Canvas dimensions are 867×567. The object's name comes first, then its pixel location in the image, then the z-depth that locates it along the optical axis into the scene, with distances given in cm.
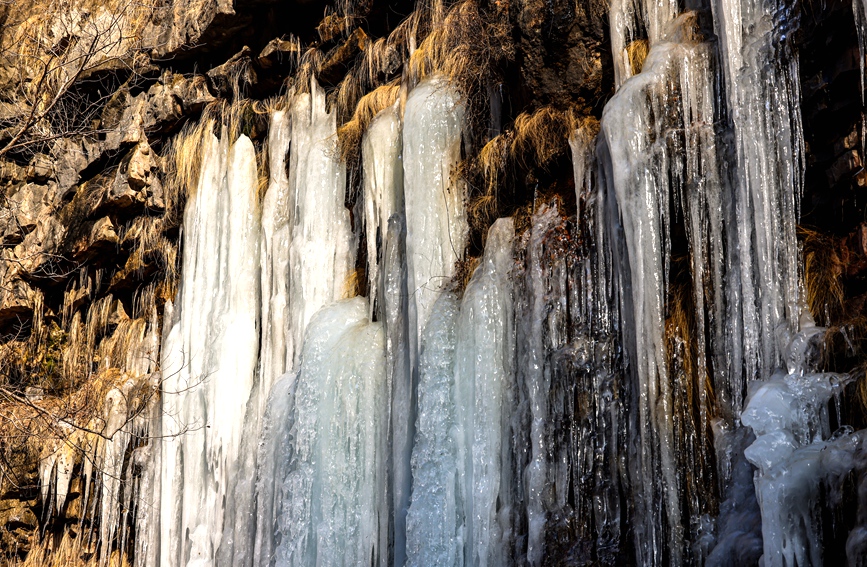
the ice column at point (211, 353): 895
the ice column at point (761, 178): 494
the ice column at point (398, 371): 669
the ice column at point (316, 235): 852
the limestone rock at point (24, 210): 1141
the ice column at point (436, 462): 614
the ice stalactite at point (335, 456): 691
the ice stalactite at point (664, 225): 508
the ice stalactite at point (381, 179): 805
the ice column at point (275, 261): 866
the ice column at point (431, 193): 709
